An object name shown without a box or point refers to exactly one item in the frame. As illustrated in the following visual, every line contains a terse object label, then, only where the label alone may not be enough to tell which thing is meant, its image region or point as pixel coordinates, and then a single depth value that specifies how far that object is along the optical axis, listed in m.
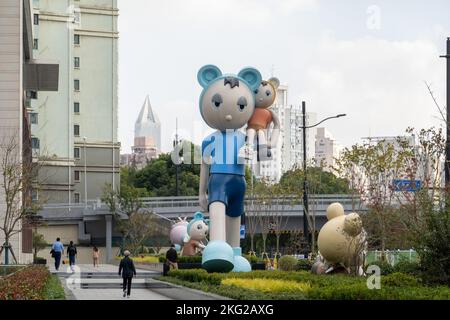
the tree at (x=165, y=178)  91.94
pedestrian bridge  60.91
